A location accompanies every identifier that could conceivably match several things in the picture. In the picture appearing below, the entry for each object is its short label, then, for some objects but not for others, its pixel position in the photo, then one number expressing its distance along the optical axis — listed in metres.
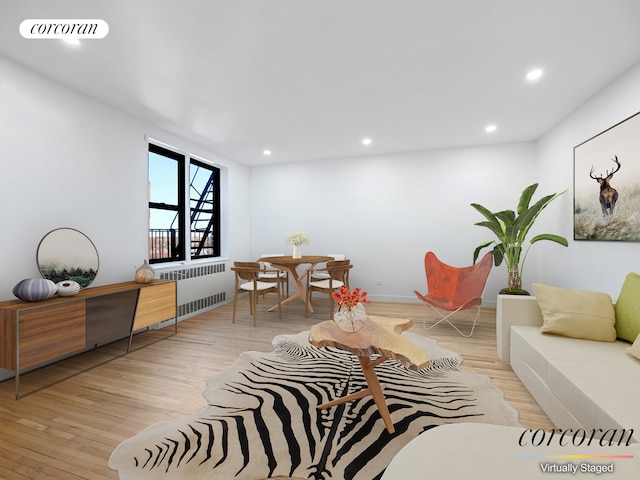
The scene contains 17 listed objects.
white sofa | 1.40
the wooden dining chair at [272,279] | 4.48
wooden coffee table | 1.76
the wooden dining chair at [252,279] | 4.14
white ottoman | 0.67
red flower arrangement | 2.17
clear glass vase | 2.18
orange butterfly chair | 3.82
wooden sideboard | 2.21
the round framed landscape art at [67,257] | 2.78
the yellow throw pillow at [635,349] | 1.84
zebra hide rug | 1.56
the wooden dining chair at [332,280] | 4.25
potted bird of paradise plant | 3.39
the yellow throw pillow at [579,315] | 2.17
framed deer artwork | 2.56
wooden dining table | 4.46
